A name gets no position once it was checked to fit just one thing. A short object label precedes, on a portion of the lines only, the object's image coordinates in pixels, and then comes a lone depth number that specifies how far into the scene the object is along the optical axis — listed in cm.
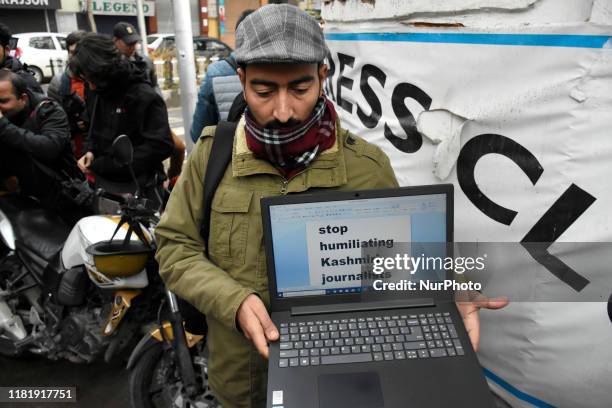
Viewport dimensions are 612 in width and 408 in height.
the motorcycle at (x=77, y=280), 218
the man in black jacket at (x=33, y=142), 266
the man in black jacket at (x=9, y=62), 351
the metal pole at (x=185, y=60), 466
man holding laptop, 120
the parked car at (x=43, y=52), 1358
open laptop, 111
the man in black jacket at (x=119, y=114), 288
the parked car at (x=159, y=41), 1535
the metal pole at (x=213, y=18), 2506
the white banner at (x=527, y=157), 132
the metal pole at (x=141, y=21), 1253
